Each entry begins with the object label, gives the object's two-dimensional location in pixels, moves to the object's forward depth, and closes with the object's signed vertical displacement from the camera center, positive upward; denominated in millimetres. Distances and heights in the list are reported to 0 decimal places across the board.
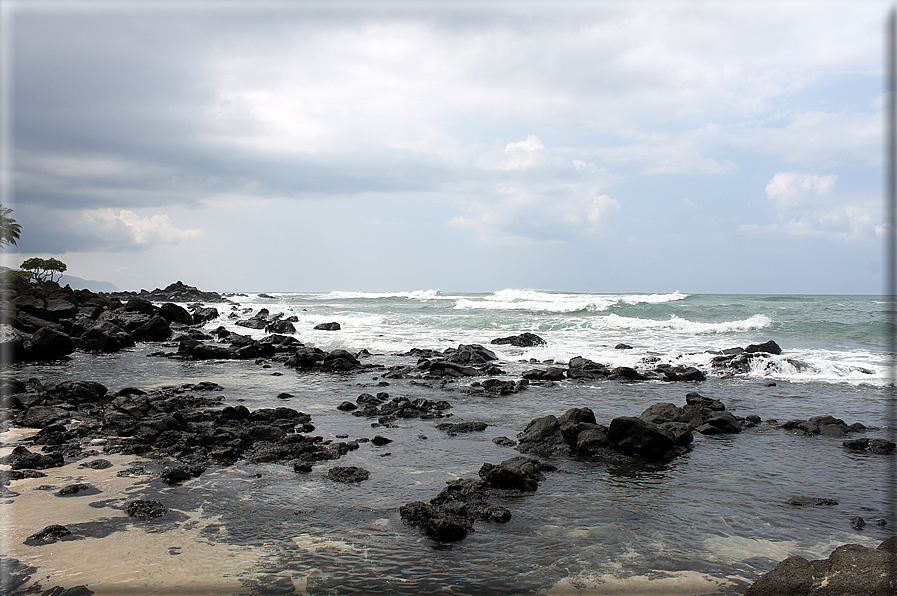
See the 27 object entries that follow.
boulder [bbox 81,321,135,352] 20672 -1600
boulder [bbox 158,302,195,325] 30172 -772
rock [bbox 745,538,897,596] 3539 -2122
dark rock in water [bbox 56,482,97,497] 6354 -2456
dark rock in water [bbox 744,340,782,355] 17797 -1859
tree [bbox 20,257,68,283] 49688 +3765
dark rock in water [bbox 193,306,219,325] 33400 -951
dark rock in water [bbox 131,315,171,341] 24203 -1437
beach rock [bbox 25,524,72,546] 5117 -2471
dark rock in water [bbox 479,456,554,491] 6730 -2460
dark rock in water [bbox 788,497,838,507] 6371 -2679
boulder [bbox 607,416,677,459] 8148 -2368
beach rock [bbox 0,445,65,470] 7266 -2362
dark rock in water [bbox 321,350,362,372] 17391 -2203
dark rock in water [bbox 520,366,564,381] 15445 -2393
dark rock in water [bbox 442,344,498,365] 18250 -2134
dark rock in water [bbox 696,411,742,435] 9695 -2552
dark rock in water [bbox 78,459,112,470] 7402 -2462
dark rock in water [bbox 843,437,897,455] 8570 -2635
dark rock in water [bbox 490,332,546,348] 22484 -1939
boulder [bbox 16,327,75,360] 17375 -1549
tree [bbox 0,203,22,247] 37719 +6027
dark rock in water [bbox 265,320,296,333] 27856 -1520
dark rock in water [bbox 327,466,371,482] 7062 -2532
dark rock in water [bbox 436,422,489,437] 9781 -2586
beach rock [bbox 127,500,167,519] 5793 -2477
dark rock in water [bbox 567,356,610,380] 15633 -2304
